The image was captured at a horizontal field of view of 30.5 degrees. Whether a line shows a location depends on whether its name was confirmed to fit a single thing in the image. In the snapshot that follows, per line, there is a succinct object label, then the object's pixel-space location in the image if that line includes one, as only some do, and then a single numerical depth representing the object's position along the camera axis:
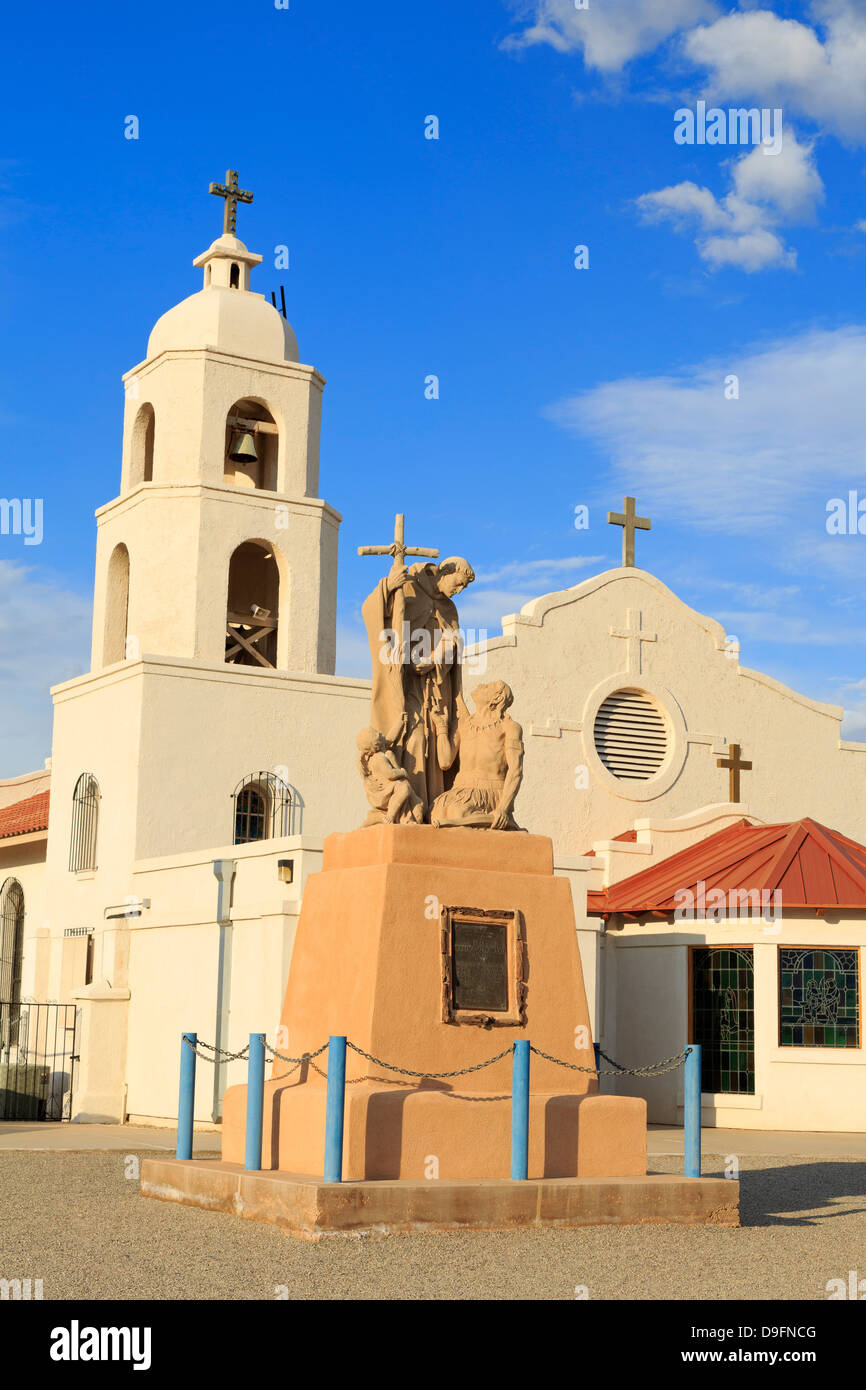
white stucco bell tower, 23.39
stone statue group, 11.86
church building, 20.78
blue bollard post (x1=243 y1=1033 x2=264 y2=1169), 10.66
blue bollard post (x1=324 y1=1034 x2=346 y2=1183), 9.63
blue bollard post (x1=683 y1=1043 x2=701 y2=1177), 10.98
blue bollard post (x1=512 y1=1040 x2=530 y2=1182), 10.22
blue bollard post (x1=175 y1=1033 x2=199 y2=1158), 11.53
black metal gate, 21.45
